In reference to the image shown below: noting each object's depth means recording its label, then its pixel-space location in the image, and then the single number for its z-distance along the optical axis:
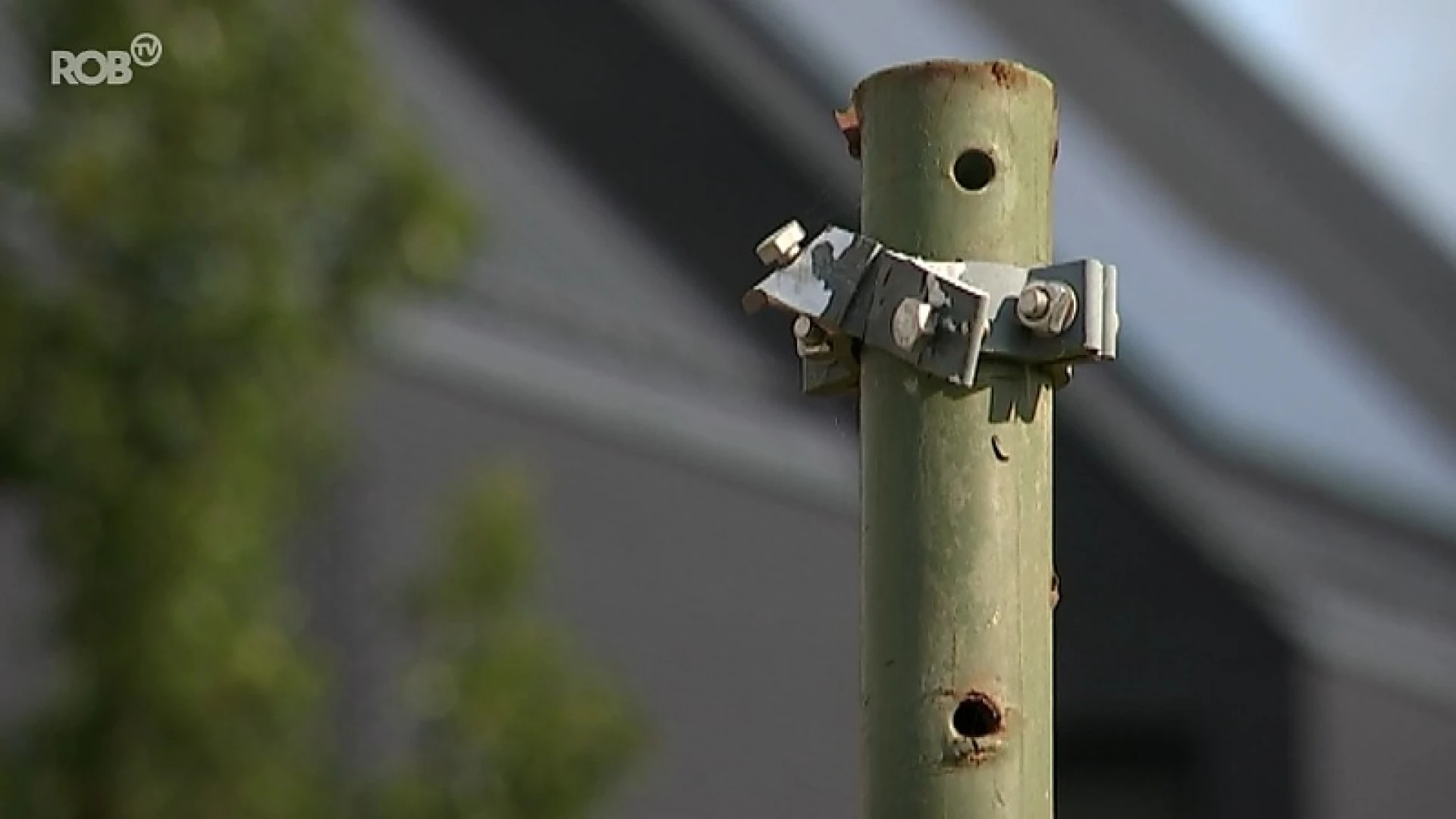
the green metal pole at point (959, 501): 5.23
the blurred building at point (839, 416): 14.39
